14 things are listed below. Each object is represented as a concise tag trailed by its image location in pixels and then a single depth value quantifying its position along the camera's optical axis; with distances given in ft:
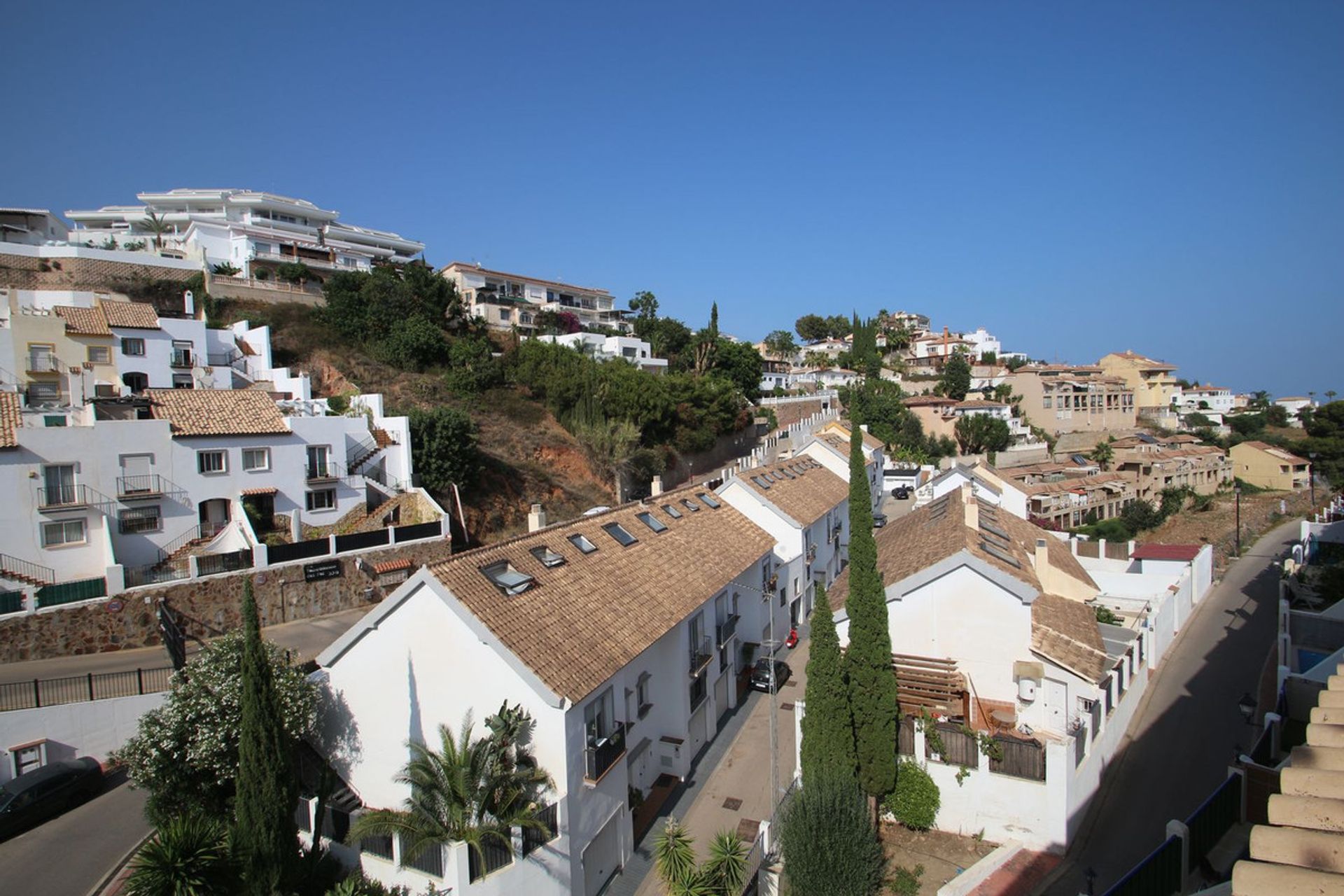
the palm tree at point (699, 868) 40.98
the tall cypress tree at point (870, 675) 50.19
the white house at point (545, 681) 42.04
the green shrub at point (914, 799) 51.88
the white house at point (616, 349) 209.77
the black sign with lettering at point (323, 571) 84.79
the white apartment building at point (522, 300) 229.45
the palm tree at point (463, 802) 39.27
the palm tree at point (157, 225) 203.00
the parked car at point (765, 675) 77.87
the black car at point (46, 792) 50.34
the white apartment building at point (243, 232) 192.95
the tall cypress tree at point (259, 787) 38.50
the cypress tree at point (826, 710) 49.29
